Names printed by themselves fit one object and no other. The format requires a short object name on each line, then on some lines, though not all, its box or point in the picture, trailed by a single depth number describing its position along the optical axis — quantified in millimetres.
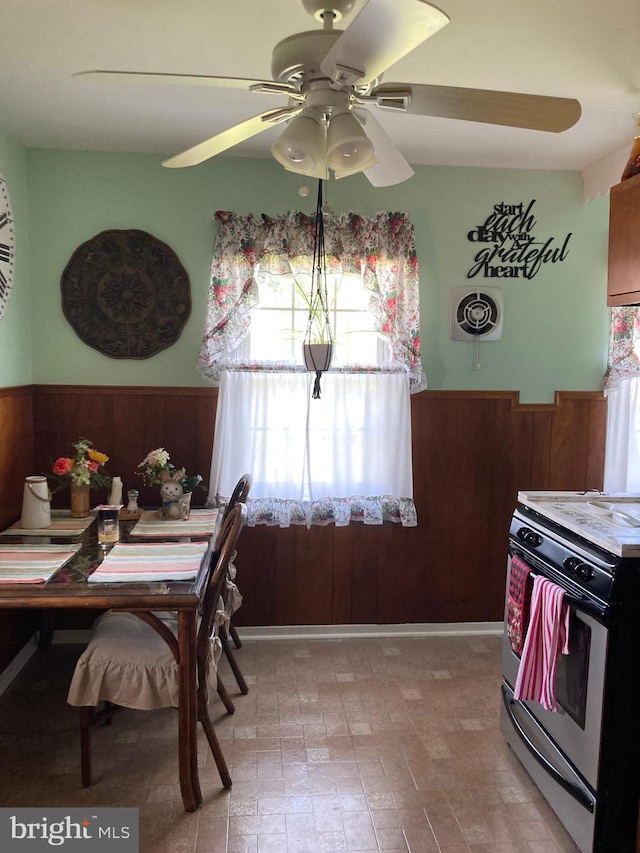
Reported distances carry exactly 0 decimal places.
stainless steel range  1855
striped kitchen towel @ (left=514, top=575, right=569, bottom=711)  2037
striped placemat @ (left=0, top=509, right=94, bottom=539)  2768
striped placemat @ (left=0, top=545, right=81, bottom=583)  2227
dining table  2092
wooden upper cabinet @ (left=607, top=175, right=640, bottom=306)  2400
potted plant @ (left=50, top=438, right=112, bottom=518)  2923
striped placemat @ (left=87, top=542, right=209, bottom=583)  2242
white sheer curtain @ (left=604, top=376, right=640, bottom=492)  3480
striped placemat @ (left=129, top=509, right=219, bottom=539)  2766
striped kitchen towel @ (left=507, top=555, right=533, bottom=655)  2270
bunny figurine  2975
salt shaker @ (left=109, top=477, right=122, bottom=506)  3053
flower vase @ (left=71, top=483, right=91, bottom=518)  2990
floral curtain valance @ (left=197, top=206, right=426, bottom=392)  3246
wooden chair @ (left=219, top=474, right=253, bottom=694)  2700
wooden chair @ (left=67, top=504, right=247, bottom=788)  2221
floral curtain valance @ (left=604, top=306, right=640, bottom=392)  3408
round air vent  3432
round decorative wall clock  2917
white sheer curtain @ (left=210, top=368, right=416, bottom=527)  3322
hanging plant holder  3234
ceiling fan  1497
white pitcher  2826
